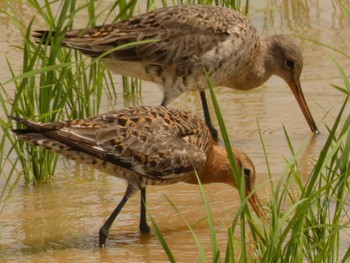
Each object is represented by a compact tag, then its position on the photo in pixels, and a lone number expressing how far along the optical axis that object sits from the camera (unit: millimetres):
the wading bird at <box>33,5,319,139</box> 16281
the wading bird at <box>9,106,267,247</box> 12672
